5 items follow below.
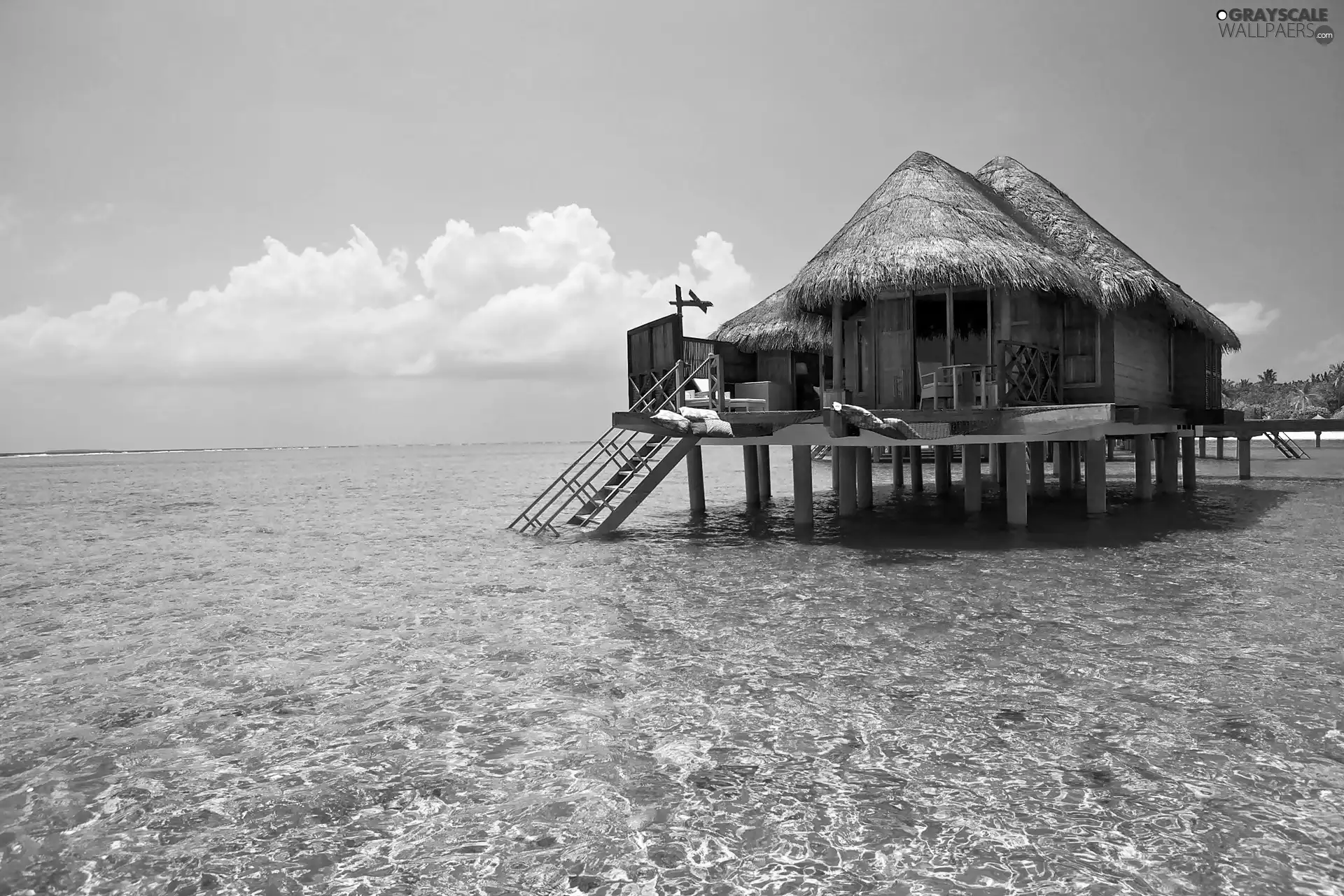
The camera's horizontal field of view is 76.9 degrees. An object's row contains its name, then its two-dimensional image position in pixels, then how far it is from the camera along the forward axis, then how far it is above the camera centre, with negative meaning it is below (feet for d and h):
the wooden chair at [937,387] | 41.59 +1.65
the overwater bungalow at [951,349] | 40.75 +4.15
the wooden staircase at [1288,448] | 103.37 -5.21
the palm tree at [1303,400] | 195.00 +1.74
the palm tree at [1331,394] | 189.16 +2.88
